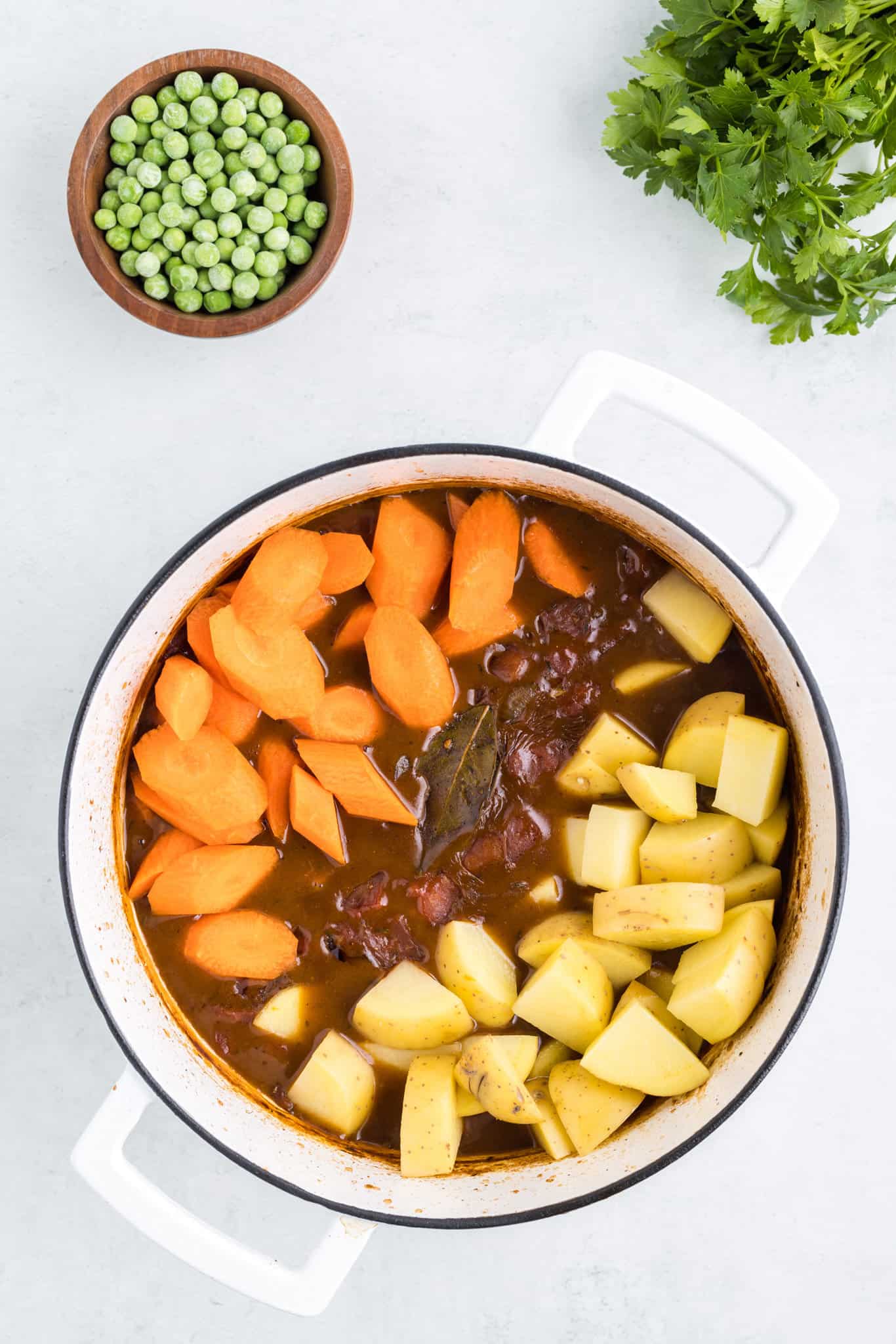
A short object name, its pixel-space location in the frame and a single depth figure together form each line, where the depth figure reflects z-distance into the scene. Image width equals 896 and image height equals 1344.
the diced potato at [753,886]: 0.94
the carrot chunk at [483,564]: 0.94
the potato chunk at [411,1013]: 0.94
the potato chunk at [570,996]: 0.93
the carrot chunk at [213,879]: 0.95
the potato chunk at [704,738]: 0.94
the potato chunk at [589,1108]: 0.93
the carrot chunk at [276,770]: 0.95
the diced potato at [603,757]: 0.95
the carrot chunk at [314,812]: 0.95
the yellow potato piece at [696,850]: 0.93
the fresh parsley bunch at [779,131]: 0.93
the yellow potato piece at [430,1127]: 0.94
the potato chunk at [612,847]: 0.94
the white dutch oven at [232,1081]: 0.90
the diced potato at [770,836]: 0.95
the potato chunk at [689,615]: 0.95
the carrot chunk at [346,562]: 0.94
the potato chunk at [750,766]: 0.93
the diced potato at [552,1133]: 0.94
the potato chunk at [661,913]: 0.92
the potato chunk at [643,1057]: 0.93
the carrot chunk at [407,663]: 0.94
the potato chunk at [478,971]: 0.94
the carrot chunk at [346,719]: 0.95
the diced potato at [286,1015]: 0.96
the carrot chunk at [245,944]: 0.95
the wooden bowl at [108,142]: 0.95
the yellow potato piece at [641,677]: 0.95
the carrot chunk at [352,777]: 0.94
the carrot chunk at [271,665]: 0.93
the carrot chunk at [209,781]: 0.94
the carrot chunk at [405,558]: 0.94
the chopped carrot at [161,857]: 0.96
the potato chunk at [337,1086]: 0.95
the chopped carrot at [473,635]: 0.95
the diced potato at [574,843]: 0.95
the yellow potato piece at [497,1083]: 0.93
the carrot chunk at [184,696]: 0.94
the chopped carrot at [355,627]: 0.95
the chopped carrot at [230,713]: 0.95
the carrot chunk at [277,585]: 0.94
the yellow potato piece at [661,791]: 0.93
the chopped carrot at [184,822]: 0.95
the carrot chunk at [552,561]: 0.95
